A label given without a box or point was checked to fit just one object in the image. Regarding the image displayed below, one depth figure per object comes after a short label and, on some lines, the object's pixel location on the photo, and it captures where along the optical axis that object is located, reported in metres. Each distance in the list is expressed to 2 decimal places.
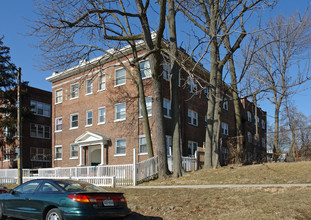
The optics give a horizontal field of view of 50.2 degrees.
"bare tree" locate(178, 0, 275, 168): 18.11
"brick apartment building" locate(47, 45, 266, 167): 25.16
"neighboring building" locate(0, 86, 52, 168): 36.25
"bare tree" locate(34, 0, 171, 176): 15.71
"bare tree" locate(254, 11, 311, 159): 29.66
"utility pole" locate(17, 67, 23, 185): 16.24
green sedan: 7.66
